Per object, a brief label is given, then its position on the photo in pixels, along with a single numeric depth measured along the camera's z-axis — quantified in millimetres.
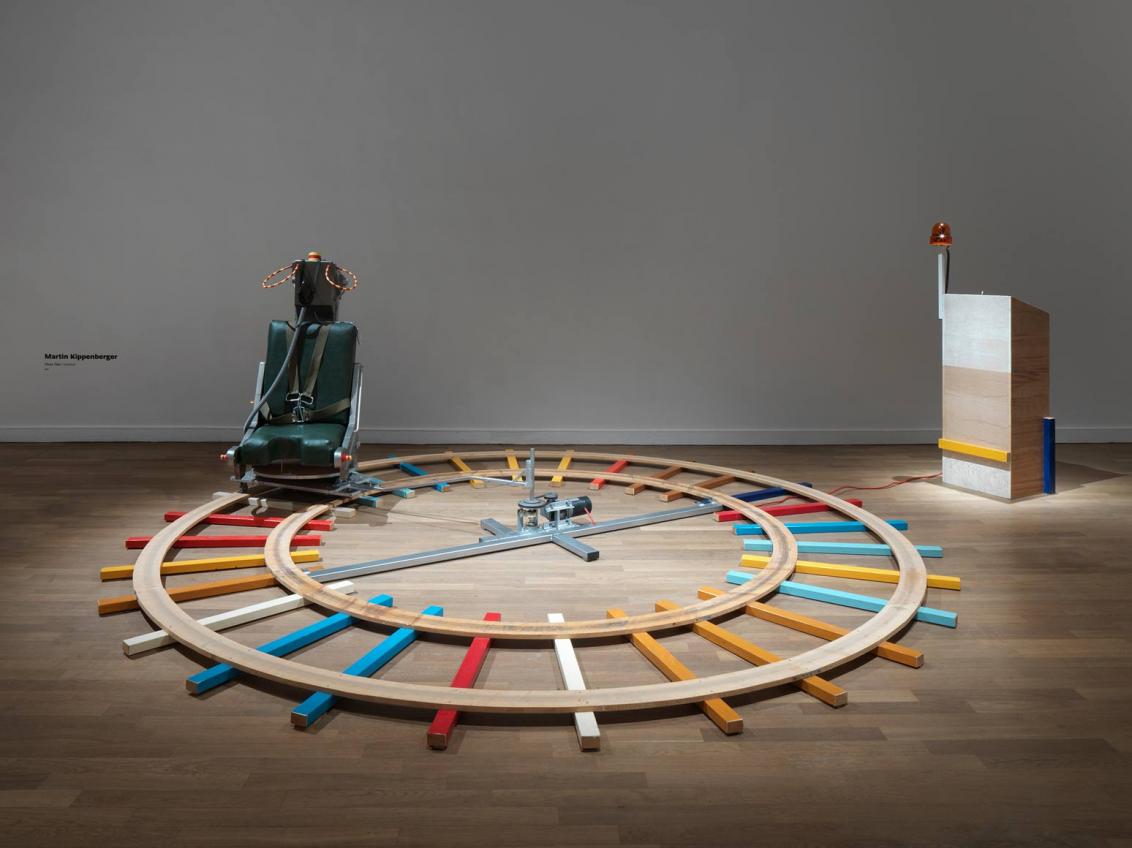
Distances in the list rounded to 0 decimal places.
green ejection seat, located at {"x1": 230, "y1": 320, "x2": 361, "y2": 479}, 5539
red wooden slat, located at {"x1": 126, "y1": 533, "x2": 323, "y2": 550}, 4492
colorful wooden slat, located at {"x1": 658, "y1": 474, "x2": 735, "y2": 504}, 5414
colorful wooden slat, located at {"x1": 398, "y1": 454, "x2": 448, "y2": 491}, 6023
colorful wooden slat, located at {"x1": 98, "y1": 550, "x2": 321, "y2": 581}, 4078
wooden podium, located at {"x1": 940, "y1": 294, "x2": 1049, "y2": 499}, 5293
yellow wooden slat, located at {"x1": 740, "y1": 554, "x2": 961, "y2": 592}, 3951
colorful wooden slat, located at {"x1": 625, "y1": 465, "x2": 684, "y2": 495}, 5617
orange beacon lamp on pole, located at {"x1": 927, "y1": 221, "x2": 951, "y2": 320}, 5434
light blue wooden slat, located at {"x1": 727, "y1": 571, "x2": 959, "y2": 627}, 3537
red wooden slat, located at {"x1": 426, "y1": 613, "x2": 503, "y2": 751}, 2670
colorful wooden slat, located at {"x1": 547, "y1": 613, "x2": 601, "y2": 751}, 2666
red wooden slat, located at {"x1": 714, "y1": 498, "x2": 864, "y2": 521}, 4941
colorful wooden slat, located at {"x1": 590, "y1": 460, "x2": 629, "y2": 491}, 5754
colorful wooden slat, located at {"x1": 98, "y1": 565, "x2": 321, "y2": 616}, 3699
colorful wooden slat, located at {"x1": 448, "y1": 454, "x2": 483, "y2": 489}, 5829
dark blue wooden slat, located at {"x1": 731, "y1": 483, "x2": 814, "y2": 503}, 5344
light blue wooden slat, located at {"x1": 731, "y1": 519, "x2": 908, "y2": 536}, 4688
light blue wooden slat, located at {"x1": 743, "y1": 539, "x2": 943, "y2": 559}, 4363
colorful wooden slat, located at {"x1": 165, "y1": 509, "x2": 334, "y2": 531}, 4785
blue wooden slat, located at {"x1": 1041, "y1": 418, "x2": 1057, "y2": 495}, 5434
